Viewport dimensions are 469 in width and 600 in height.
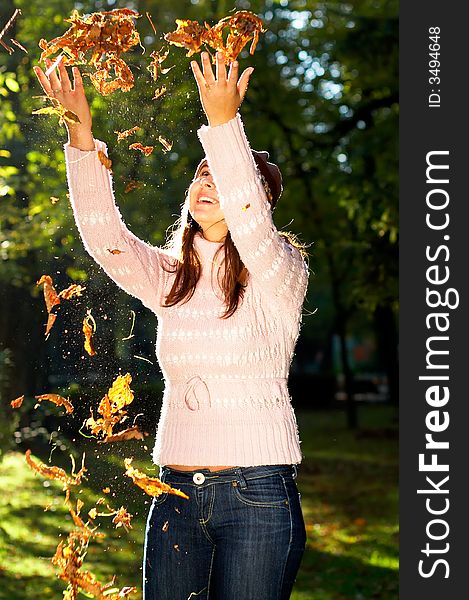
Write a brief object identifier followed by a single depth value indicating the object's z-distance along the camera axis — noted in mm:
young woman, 2465
